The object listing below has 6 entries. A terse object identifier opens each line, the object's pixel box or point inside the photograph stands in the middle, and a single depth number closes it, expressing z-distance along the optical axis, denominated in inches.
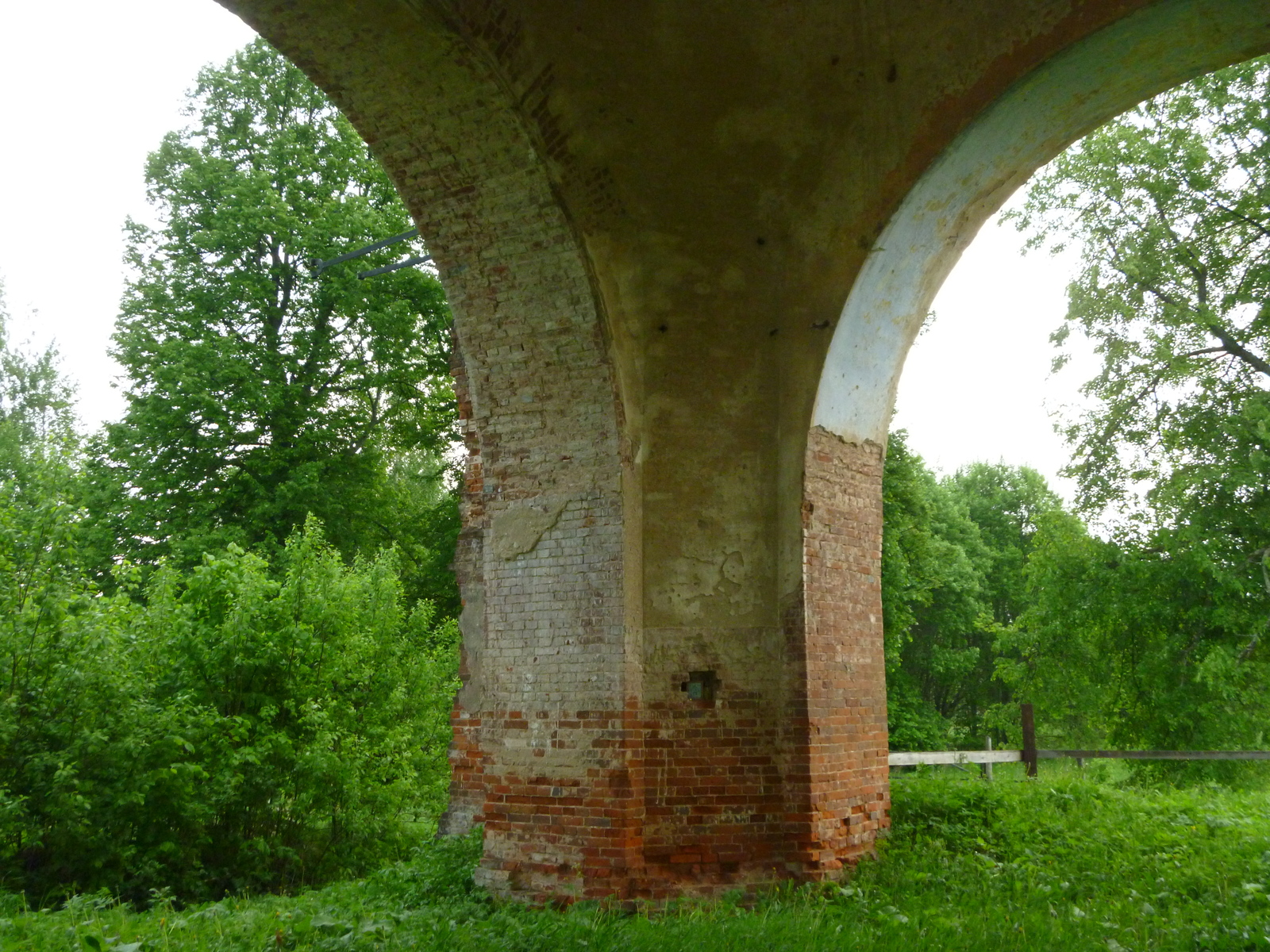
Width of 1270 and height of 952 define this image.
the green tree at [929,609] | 778.8
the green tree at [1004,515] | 1305.4
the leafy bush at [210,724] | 303.9
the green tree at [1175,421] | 542.0
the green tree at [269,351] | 596.7
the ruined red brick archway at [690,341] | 247.4
